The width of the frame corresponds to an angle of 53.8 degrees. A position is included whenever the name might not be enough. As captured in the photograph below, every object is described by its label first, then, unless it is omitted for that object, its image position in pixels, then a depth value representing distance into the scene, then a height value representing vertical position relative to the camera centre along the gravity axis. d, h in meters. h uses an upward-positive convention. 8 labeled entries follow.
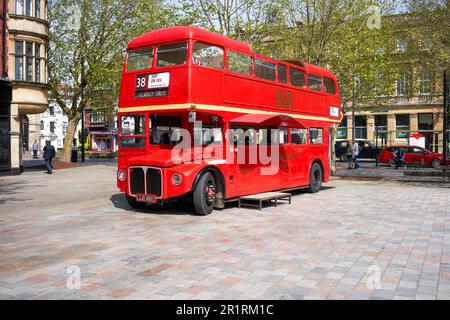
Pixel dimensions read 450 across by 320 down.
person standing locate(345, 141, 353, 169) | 27.46 -0.50
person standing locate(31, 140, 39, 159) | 42.19 +0.12
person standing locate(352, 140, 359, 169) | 27.05 -0.36
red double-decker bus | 10.16 +0.77
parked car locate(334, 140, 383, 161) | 35.44 -0.12
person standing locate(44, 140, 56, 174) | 22.73 -0.25
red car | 28.81 -0.55
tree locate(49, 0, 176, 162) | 27.42 +6.87
